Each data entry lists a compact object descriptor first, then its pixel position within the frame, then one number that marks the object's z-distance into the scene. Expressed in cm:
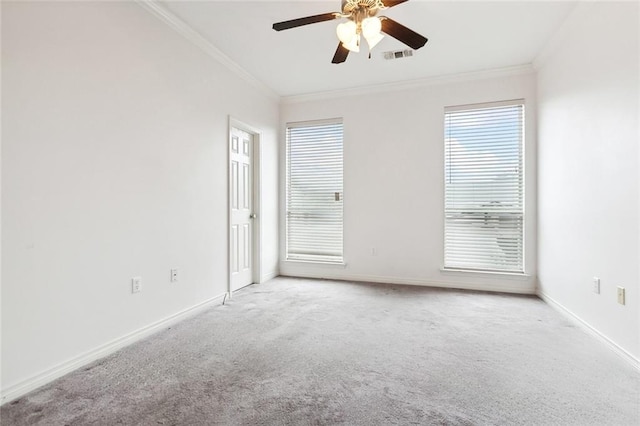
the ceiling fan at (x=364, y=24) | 201
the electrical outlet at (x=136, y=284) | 251
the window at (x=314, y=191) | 469
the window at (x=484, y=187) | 394
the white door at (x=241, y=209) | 389
